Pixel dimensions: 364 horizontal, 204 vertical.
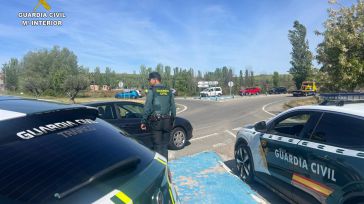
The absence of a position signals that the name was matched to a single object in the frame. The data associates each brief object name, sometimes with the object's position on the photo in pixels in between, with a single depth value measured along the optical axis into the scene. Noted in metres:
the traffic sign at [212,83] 65.68
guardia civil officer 6.02
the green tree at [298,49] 54.97
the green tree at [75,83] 50.41
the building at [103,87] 87.59
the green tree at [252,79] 77.88
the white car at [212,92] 57.94
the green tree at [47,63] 67.00
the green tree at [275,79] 77.25
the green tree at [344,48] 13.29
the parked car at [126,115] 7.72
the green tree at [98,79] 95.64
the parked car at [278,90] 67.69
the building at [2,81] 68.39
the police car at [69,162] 1.60
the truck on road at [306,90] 47.97
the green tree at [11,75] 75.50
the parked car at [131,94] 57.39
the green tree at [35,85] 59.06
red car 64.88
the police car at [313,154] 3.41
